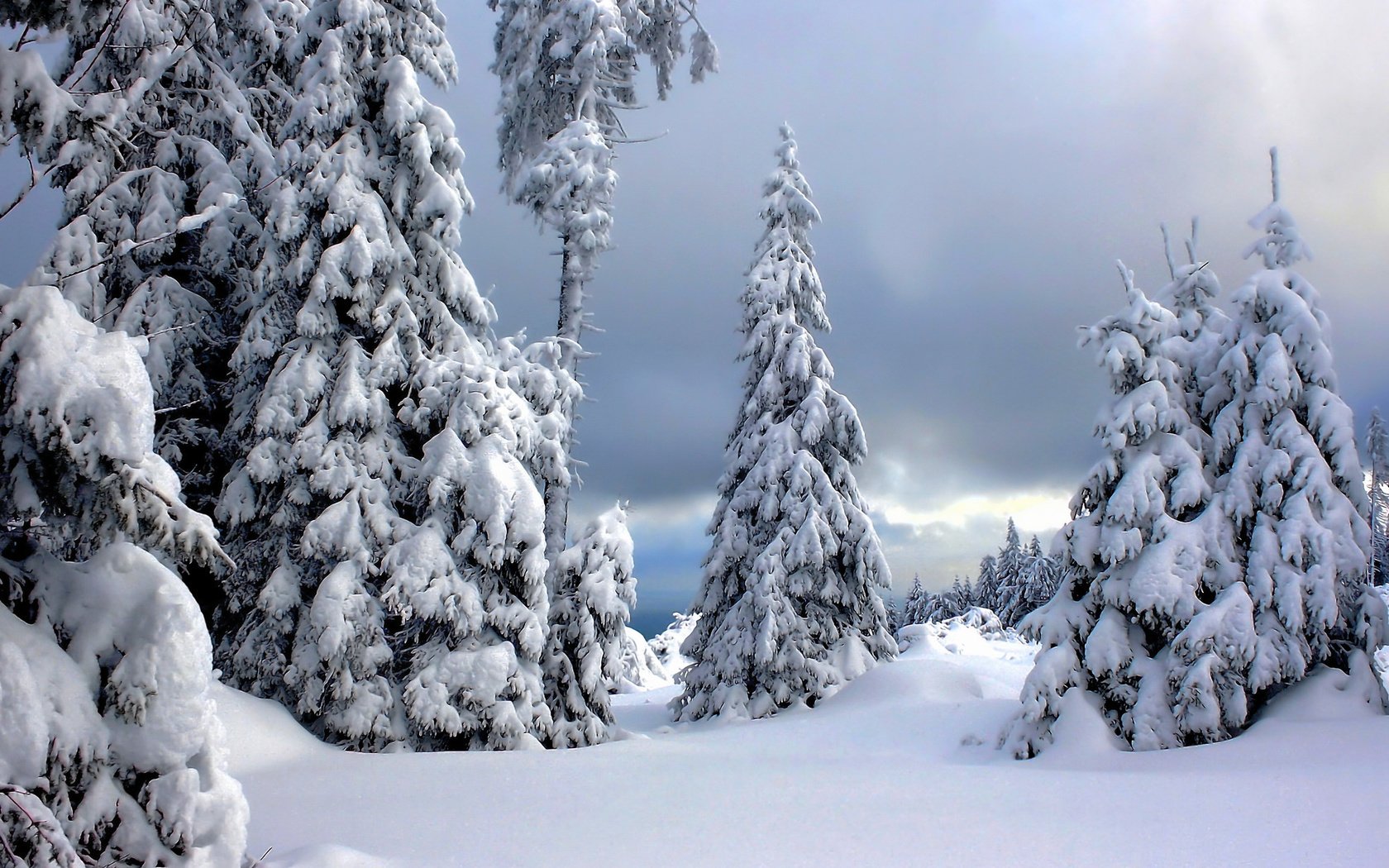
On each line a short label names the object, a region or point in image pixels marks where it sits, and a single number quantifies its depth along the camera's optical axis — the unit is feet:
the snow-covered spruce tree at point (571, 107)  46.14
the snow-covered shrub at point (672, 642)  126.21
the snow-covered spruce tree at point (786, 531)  50.75
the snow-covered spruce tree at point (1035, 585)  152.15
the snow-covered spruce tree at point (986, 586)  177.78
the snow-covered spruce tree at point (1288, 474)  30.19
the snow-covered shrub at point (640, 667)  96.89
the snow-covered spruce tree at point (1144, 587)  29.48
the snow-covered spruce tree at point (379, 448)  32.37
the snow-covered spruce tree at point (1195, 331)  35.19
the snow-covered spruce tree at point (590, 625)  38.11
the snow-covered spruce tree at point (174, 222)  37.88
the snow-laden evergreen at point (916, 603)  181.57
